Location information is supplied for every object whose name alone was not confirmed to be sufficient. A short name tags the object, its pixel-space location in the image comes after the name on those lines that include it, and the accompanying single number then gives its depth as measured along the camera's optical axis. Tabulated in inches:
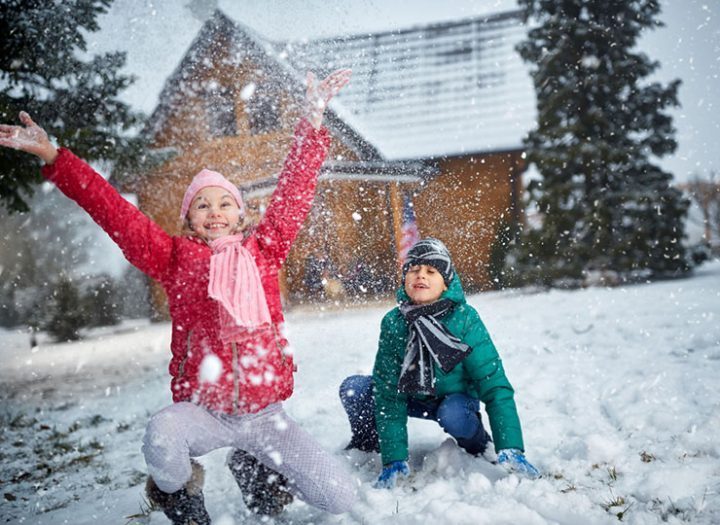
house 266.1
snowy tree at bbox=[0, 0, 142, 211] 165.3
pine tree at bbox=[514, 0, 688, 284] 378.9
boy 77.7
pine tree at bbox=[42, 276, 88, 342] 452.1
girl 66.2
